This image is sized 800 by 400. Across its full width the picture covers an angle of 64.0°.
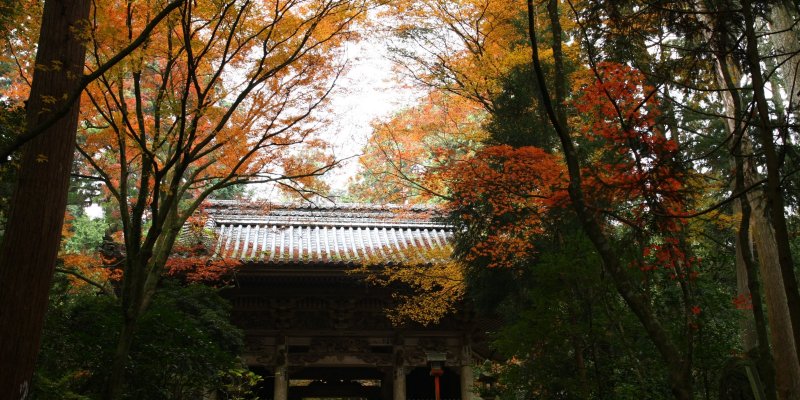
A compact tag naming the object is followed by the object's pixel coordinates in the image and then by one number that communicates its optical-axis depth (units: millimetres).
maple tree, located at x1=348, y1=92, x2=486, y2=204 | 10094
